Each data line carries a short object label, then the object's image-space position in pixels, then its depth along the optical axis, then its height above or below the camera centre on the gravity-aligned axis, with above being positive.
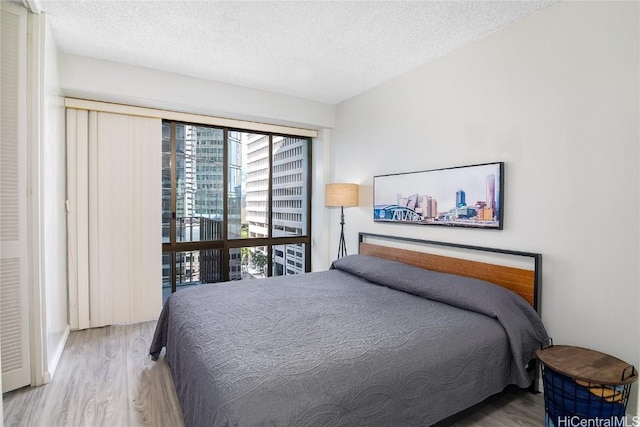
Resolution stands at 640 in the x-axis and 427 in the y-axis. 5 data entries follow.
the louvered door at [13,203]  2.06 +0.00
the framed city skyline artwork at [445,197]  2.45 +0.10
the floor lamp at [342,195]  3.72 +0.14
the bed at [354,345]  1.31 -0.68
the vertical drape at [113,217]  3.17 -0.13
